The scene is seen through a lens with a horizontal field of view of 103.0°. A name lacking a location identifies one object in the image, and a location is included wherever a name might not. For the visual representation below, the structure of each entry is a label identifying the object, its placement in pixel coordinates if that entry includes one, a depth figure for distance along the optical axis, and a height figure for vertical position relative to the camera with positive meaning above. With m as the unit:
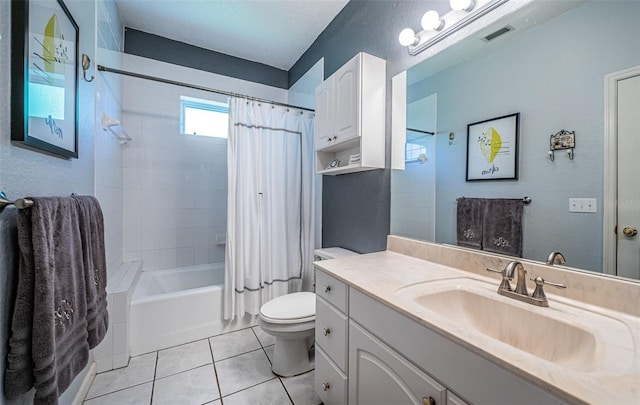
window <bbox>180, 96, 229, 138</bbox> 2.65 +0.90
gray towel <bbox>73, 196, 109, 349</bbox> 1.05 -0.29
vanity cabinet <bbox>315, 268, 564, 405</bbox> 0.57 -0.48
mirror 0.84 +0.40
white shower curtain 2.09 -0.02
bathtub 1.82 -0.88
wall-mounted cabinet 1.60 +0.61
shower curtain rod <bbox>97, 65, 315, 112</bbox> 1.69 +0.88
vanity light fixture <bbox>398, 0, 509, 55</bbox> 1.13 +0.90
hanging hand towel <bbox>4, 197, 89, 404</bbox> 0.75 -0.36
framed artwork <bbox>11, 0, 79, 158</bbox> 0.80 +0.46
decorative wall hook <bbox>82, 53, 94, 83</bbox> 1.37 +0.74
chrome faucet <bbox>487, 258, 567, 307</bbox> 0.83 -0.29
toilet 1.54 -0.78
